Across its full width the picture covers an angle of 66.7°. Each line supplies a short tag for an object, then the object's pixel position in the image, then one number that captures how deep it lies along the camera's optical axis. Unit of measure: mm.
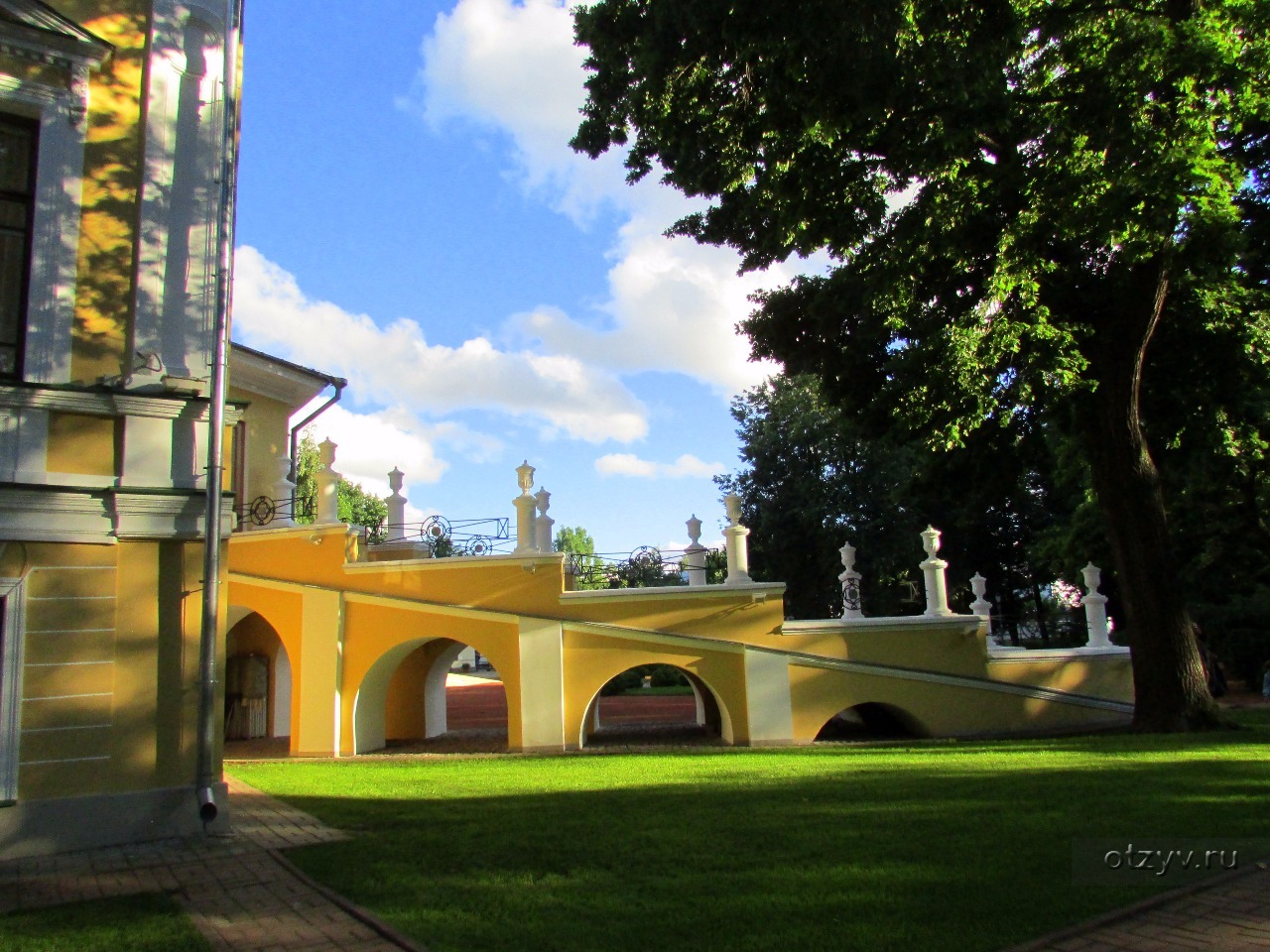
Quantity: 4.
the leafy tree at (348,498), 42275
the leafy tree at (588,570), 17250
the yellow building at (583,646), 15453
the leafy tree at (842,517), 35406
